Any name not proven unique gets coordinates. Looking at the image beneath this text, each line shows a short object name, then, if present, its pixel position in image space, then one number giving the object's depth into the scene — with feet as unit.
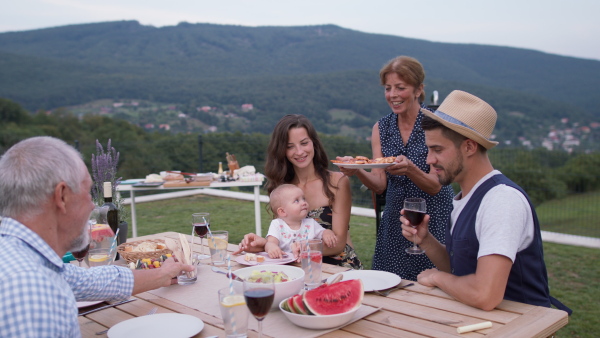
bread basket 8.26
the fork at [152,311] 6.39
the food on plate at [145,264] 7.81
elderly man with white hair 4.00
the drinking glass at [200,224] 8.87
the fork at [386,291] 6.81
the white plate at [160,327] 5.64
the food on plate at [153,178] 21.54
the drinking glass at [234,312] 5.29
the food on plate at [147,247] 8.75
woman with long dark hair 10.19
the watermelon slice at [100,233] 8.48
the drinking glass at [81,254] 7.69
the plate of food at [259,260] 8.39
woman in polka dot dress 11.08
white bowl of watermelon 5.57
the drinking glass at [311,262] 6.97
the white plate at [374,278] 7.02
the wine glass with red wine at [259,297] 5.01
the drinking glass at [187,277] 7.63
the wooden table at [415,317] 5.54
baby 9.68
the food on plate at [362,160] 10.40
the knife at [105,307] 6.54
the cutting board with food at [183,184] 20.89
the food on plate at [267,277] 5.88
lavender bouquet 10.61
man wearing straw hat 6.13
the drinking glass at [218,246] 8.40
